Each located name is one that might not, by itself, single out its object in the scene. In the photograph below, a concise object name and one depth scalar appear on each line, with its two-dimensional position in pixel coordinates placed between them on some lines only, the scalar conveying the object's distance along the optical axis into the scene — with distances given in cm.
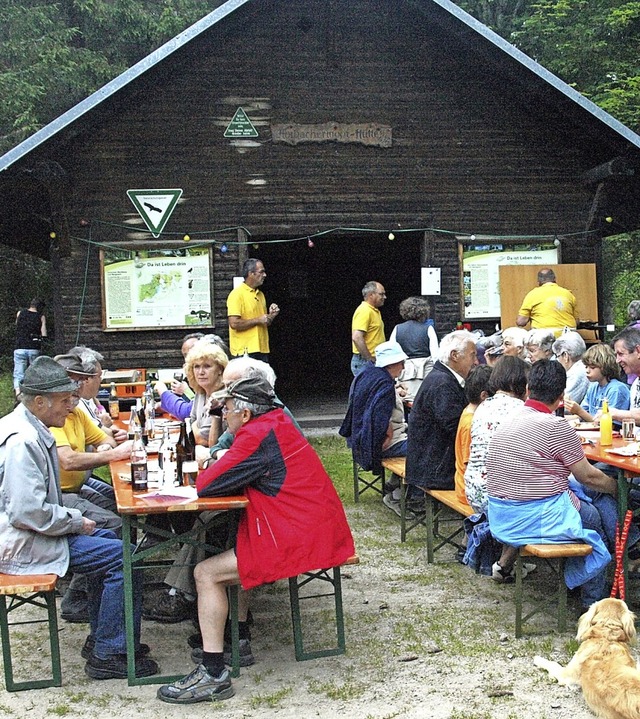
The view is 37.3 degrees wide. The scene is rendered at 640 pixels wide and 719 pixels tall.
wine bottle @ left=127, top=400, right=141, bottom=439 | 600
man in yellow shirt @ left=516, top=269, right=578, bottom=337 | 1074
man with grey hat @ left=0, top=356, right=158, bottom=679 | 413
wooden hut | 1133
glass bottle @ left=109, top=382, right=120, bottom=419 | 798
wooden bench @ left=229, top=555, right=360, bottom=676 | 440
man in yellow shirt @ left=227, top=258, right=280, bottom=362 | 1074
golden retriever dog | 364
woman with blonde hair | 599
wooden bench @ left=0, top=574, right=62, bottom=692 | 403
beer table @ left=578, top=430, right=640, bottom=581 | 492
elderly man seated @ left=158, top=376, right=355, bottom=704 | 415
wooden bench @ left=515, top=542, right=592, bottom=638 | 456
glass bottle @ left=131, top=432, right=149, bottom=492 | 461
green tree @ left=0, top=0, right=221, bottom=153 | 2217
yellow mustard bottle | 562
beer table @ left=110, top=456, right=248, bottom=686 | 417
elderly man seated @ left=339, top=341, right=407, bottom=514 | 711
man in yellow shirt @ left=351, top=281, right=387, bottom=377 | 1066
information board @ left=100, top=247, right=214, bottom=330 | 1136
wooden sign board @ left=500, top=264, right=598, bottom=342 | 1188
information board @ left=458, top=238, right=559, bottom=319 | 1209
